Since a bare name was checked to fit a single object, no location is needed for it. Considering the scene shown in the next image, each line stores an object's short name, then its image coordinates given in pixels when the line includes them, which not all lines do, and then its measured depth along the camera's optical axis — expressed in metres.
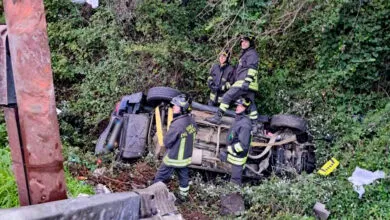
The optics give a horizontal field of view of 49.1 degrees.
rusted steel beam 1.79
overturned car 7.12
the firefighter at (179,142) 6.12
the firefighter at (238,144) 6.75
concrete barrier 1.89
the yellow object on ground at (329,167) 6.93
